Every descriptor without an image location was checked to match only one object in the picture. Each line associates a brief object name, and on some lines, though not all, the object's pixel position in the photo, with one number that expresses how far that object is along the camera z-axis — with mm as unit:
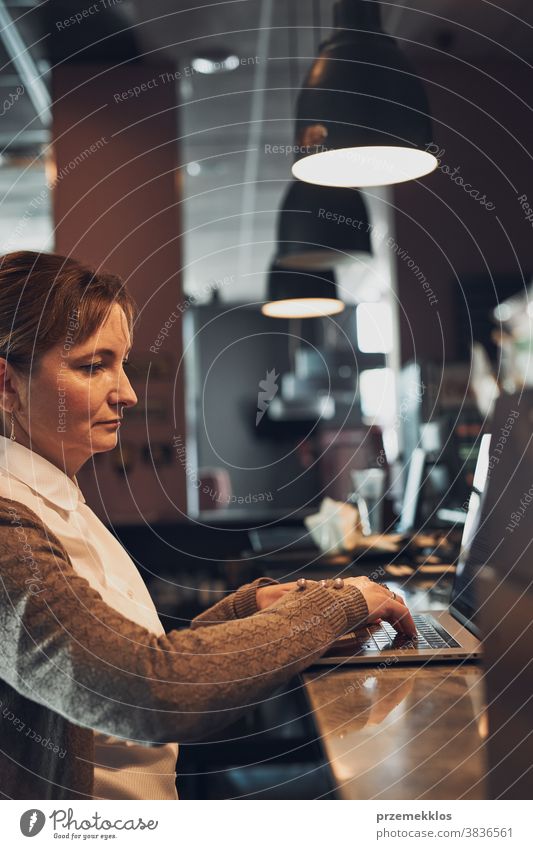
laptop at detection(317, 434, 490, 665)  1096
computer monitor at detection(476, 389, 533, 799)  645
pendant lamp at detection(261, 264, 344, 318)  3458
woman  814
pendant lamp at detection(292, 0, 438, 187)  1535
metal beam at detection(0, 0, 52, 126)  3475
